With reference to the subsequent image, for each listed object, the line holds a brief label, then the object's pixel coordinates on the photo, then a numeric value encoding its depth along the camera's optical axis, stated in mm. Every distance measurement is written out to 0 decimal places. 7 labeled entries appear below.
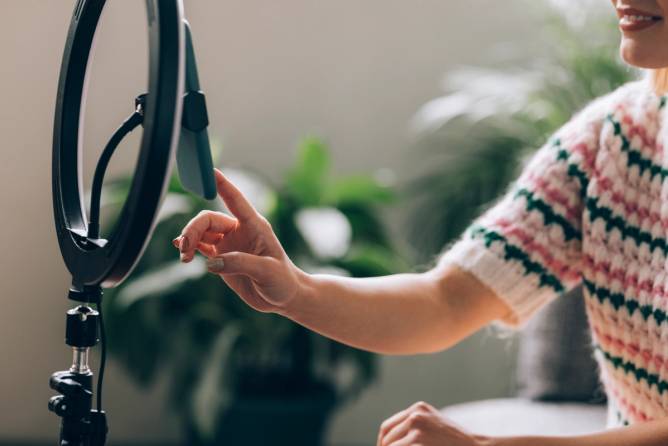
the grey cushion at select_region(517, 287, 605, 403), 3131
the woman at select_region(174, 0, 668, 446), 1695
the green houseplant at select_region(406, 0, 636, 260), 3769
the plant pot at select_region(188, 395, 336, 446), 3849
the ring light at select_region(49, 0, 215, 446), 1112
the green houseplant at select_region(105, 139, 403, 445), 3818
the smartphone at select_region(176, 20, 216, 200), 1209
